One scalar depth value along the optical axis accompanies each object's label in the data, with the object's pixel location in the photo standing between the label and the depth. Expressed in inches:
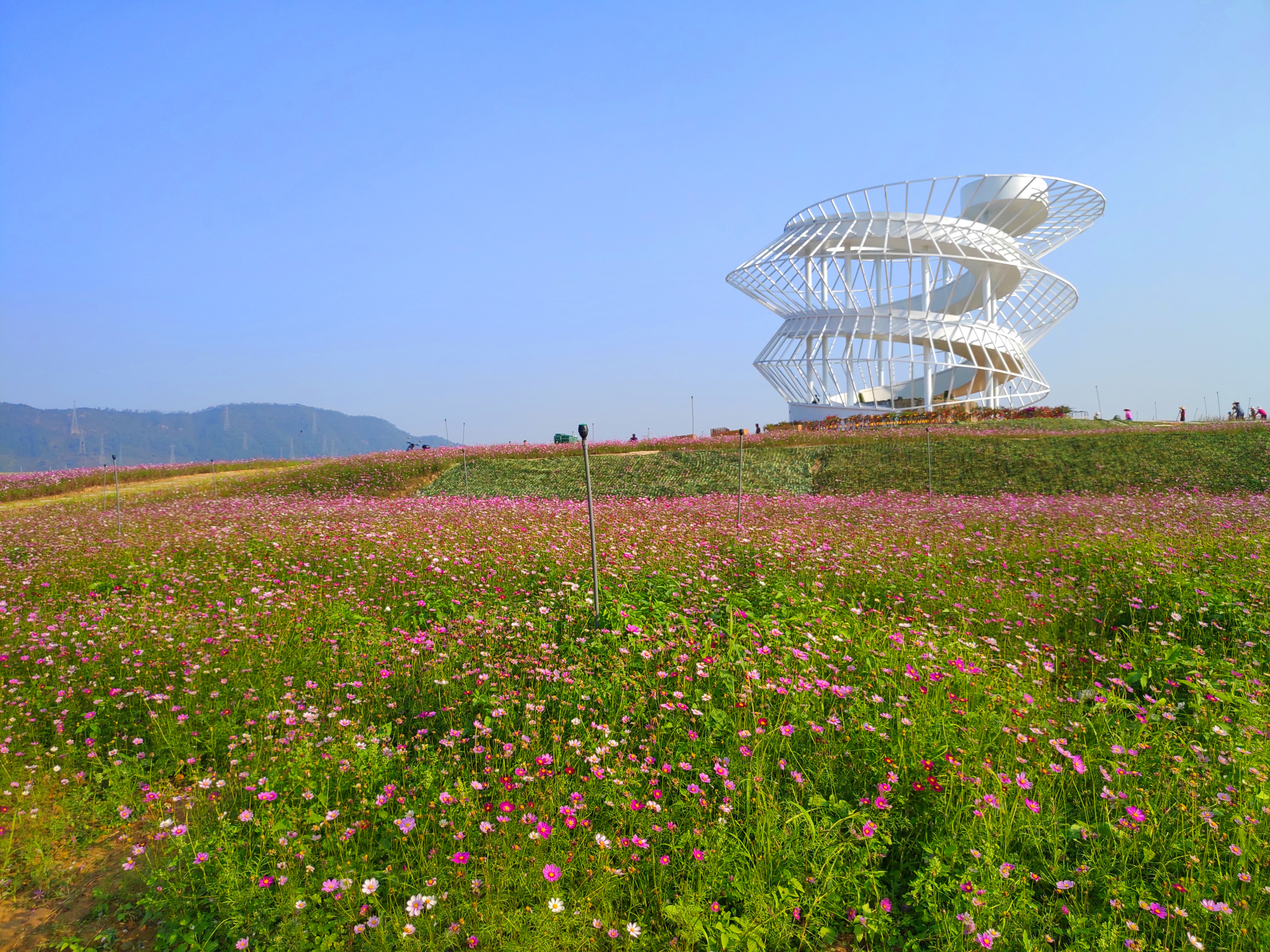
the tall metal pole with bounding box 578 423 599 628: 216.2
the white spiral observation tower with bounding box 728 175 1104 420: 1676.9
